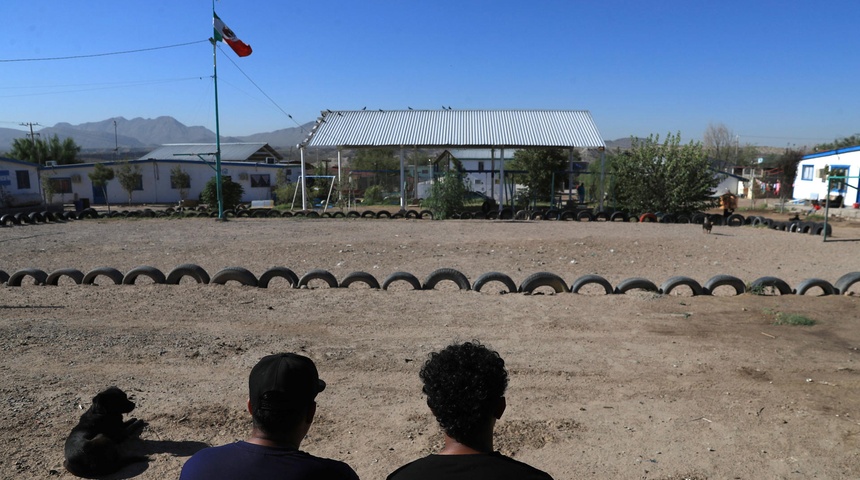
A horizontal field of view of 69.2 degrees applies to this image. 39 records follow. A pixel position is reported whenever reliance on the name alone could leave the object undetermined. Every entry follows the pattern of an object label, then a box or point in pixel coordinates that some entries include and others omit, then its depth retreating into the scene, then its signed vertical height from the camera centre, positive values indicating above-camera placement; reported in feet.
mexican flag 84.00 +19.25
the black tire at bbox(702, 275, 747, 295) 31.04 -4.98
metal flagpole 81.51 +5.79
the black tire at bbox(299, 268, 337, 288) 32.12 -5.06
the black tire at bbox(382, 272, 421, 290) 31.96 -5.11
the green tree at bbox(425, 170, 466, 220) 82.79 -2.10
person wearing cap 6.84 -3.04
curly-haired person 6.64 -2.48
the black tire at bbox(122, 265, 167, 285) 32.37 -5.06
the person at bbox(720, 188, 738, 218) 78.84 -2.56
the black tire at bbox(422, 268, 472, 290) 31.96 -5.02
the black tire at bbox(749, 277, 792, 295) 31.14 -5.09
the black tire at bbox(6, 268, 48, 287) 33.24 -5.39
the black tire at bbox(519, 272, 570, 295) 31.09 -5.03
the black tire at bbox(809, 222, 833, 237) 64.64 -4.77
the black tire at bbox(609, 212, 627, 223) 84.89 -4.75
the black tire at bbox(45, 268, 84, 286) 33.40 -5.31
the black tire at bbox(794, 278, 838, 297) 31.01 -5.08
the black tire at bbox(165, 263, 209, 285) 32.65 -5.02
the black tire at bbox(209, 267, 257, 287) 31.94 -5.03
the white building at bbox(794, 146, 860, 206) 111.04 +2.30
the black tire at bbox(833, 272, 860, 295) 31.27 -4.90
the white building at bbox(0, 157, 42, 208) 94.12 -1.42
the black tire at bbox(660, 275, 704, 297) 30.63 -4.99
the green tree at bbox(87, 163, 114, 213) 131.95 +0.33
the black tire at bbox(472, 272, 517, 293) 31.42 -5.04
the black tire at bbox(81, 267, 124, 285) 32.73 -5.13
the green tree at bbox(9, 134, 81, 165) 190.49 +8.00
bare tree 260.62 +16.81
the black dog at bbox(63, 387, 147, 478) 13.07 -5.63
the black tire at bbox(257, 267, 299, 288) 31.99 -5.01
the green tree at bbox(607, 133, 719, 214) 87.76 +0.71
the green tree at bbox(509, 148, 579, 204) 126.93 +3.48
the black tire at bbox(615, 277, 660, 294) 30.89 -5.10
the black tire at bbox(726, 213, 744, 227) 77.97 -4.70
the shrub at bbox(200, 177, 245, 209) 96.32 -2.47
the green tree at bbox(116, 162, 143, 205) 131.04 -0.05
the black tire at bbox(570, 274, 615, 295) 30.86 -5.00
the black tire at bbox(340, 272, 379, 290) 32.22 -5.15
